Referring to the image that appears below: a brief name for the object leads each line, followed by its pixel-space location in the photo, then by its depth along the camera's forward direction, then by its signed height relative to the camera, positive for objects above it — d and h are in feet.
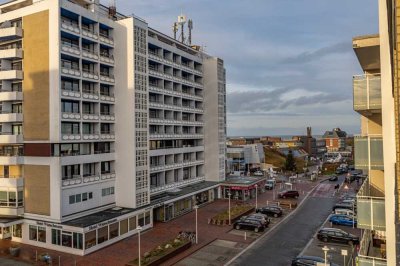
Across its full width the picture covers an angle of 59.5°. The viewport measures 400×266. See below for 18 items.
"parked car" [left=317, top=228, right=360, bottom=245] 125.00 -35.77
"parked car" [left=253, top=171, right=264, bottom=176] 310.49 -30.99
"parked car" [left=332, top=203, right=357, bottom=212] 171.83 -33.97
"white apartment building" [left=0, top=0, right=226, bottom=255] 120.78 +5.14
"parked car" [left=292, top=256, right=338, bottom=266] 98.73 -34.93
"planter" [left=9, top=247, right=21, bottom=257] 110.93 -34.97
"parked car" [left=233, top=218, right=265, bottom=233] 139.64 -34.87
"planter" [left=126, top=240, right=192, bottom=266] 101.45 -35.63
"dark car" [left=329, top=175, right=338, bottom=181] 292.79 -33.94
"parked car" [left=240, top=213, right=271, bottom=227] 145.39 -33.48
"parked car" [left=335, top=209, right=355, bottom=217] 160.31 -34.47
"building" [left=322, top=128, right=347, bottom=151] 645.59 -20.10
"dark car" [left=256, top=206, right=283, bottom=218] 166.59 -34.68
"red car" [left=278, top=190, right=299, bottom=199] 216.13 -34.67
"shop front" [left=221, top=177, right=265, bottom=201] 208.70 -30.01
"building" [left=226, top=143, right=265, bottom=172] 355.15 -19.50
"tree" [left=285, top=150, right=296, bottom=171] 335.47 -24.87
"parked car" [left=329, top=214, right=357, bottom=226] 150.71 -35.70
